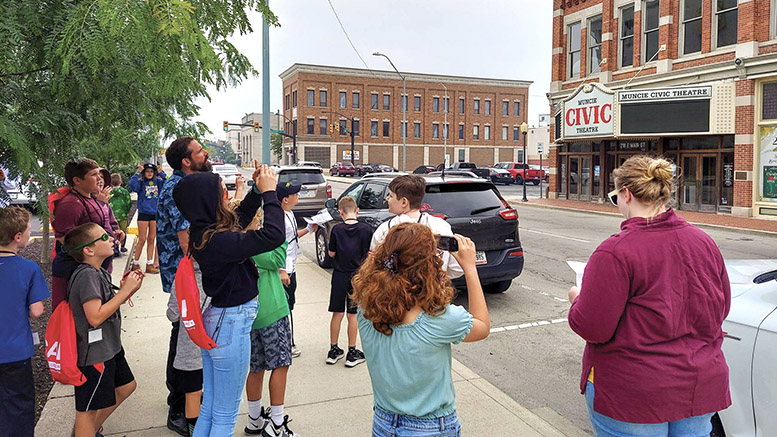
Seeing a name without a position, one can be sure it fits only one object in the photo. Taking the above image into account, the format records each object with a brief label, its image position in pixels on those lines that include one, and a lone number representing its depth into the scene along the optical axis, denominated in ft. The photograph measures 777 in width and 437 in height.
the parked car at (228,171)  103.38
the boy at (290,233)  15.87
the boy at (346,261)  18.06
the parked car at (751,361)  9.56
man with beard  12.36
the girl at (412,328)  7.63
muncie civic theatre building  65.87
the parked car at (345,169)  189.67
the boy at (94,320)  11.34
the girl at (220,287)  10.32
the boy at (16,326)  10.69
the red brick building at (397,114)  225.76
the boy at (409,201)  14.23
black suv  25.09
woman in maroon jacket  7.68
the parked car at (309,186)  54.19
